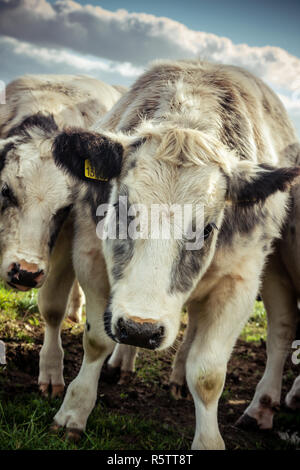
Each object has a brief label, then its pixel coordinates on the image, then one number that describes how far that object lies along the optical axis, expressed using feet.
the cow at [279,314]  15.05
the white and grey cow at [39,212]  13.51
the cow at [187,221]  10.81
